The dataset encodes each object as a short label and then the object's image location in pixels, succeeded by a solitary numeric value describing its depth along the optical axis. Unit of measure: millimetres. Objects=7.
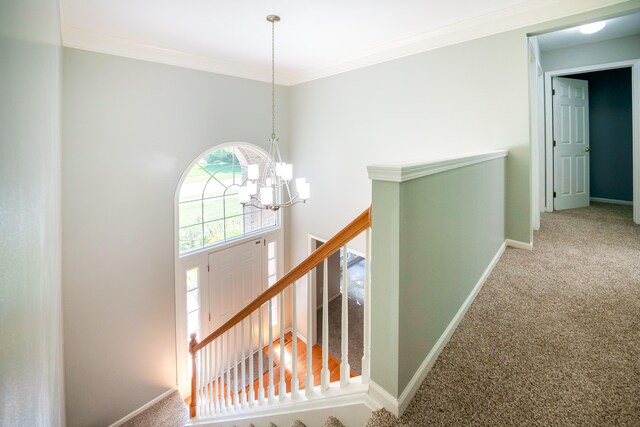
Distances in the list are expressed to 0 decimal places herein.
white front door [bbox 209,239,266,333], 4254
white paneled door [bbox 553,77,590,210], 4223
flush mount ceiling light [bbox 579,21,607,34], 3190
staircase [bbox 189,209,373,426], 1349
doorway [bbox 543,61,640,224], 3479
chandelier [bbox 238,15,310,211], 2744
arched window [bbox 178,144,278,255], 3936
